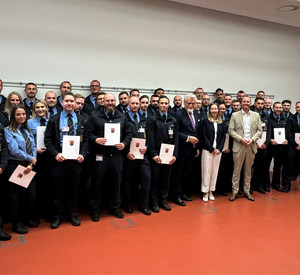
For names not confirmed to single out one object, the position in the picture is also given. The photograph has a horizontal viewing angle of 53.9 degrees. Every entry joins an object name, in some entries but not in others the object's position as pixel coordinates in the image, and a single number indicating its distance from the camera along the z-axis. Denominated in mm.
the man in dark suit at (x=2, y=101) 4659
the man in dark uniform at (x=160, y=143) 4328
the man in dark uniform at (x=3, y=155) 3268
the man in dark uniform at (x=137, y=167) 4312
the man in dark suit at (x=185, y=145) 4700
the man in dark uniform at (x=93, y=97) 5539
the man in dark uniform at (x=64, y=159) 3666
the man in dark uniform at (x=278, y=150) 5645
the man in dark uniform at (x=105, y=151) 3922
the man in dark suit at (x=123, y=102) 4637
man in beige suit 4984
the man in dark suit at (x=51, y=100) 4445
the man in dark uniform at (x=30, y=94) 4921
